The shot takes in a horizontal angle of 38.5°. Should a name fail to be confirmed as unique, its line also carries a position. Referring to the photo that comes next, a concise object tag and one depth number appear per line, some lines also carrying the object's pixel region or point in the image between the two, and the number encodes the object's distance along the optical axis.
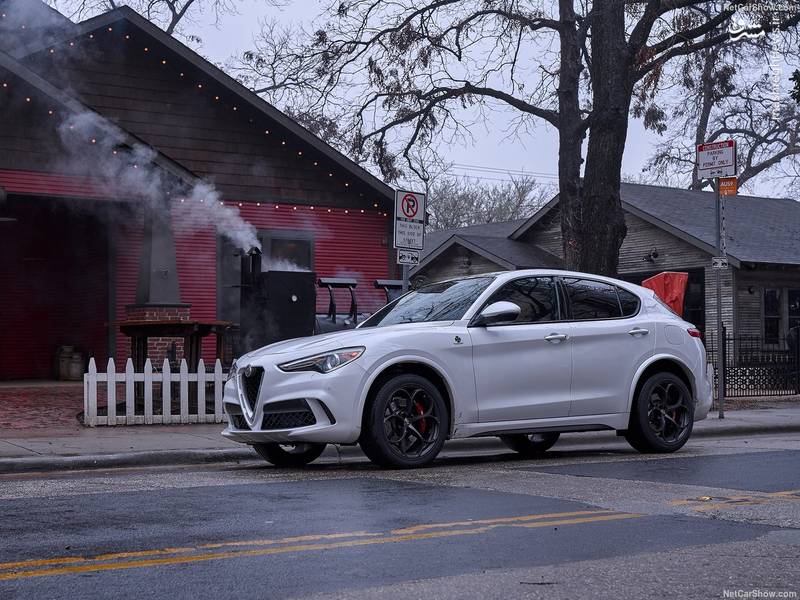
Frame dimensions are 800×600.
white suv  9.52
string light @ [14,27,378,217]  18.53
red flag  21.86
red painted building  18.27
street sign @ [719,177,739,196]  15.44
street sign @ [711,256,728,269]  15.91
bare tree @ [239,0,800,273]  19.16
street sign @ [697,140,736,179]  15.21
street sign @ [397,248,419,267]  13.46
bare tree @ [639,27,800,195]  42.31
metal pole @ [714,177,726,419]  15.67
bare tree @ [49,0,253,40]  37.47
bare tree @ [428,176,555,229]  67.50
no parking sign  13.41
